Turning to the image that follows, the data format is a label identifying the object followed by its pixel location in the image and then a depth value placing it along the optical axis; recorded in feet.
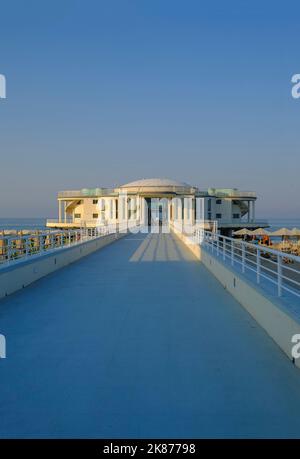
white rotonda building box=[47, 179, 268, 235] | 221.25
